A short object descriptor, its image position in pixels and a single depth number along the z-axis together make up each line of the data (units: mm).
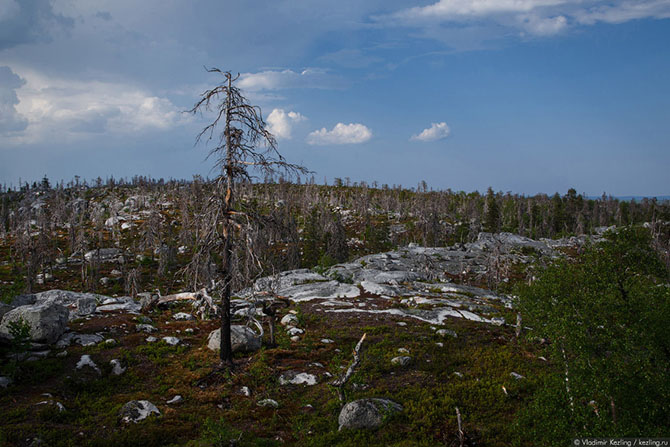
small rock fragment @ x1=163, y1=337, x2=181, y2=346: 19884
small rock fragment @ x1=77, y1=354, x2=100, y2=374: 15884
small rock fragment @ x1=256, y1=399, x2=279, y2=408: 13961
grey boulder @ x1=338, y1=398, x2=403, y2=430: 12359
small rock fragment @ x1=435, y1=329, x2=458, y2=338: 22641
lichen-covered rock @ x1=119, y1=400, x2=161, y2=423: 12469
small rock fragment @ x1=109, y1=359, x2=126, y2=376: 16016
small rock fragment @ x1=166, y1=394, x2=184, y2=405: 13977
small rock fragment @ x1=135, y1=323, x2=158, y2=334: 21658
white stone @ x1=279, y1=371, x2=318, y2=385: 15891
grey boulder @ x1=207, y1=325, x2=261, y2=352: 18875
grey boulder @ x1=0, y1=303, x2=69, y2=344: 17266
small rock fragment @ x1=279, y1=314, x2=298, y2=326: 24641
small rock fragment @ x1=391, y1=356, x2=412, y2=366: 17750
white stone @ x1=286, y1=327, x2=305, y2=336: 22352
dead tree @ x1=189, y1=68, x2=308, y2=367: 15117
